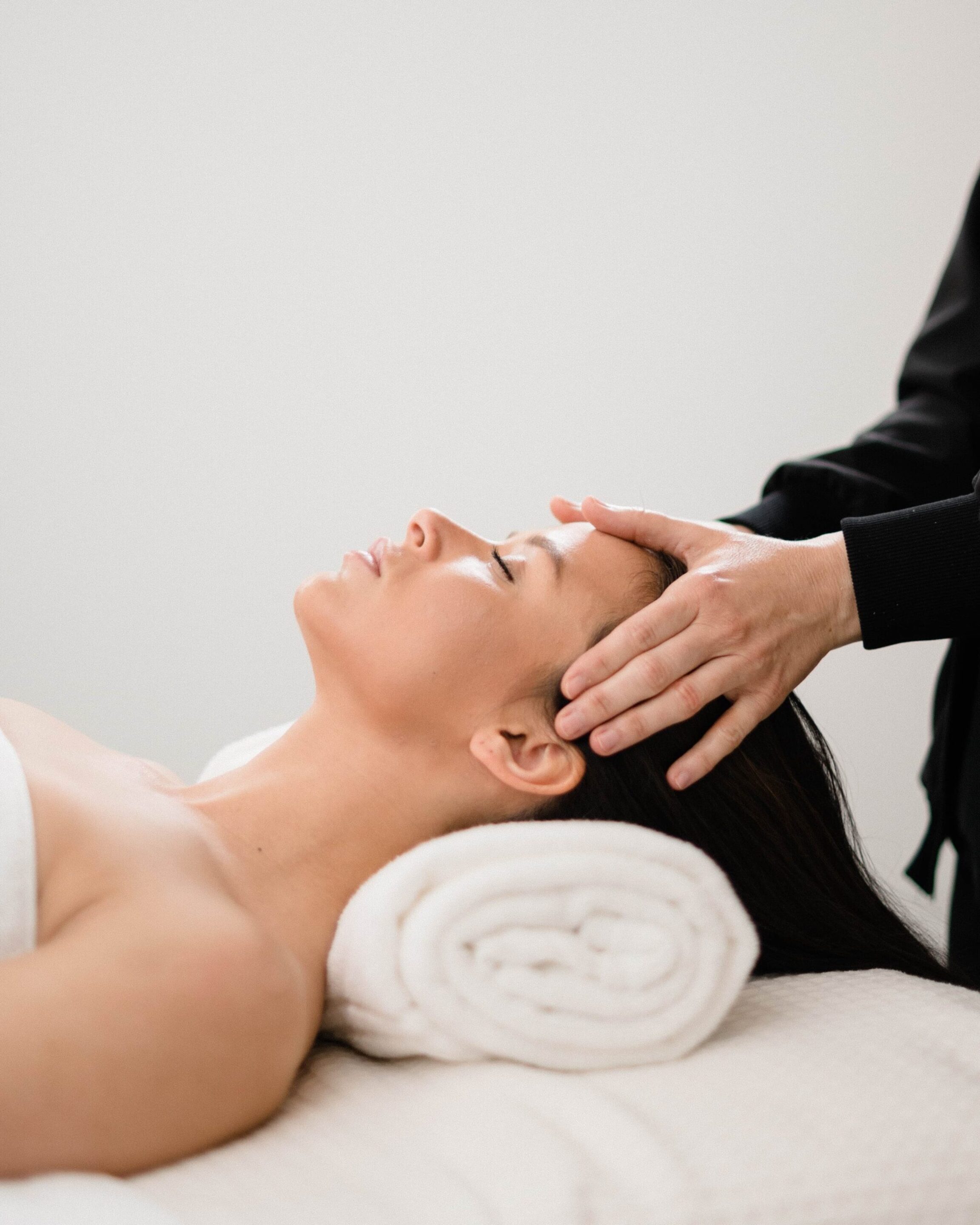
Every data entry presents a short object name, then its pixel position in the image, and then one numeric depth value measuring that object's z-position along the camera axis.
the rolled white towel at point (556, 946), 1.02
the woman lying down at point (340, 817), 0.93
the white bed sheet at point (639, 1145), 0.86
